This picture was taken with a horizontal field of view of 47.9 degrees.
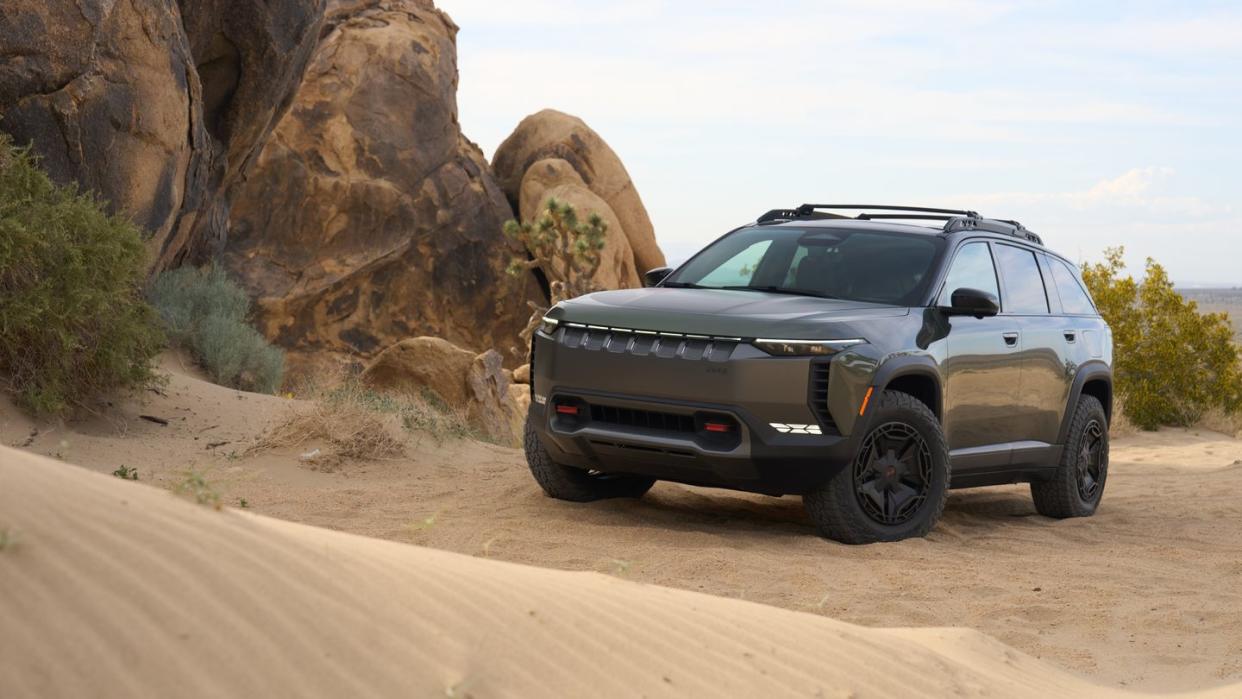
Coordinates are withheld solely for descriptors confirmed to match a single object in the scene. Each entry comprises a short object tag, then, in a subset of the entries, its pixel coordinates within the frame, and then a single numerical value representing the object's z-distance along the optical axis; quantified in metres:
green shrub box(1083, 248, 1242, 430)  22.80
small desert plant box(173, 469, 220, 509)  3.95
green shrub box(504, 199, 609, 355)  30.70
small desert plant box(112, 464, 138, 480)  8.71
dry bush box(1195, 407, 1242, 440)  22.35
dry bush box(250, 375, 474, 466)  10.63
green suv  7.62
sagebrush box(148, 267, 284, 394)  14.23
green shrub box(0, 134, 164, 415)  9.82
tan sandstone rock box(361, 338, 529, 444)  15.98
